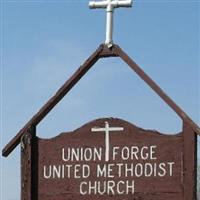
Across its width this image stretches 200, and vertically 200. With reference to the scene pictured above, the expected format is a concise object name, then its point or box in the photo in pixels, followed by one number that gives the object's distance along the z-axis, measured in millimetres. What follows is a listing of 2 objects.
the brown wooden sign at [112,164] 5887
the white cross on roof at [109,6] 6358
